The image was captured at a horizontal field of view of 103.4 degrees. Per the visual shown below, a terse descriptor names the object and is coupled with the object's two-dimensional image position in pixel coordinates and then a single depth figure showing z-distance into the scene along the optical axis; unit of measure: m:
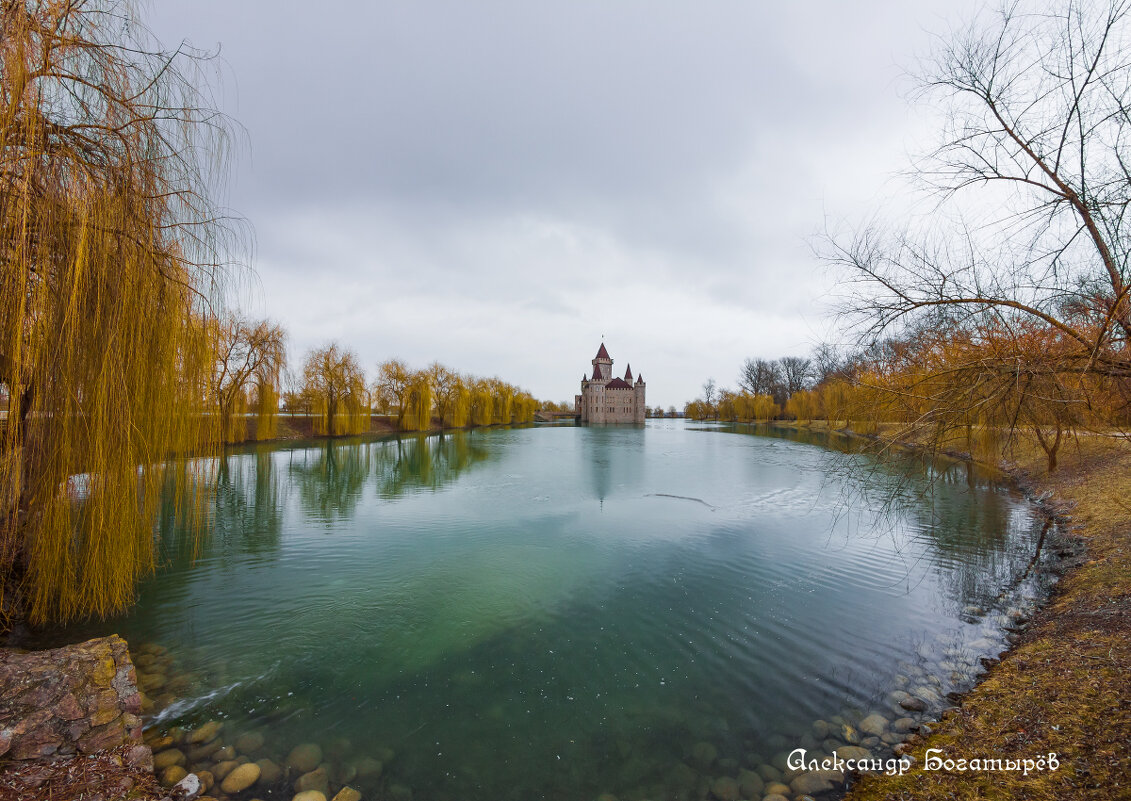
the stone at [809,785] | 3.06
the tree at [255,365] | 19.78
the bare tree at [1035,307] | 3.48
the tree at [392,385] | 40.00
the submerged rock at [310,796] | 2.95
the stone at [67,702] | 2.66
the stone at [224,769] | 3.09
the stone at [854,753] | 3.34
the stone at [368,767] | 3.22
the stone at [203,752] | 3.25
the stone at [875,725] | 3.62
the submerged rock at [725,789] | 3.05
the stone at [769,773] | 3.19
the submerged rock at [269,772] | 3.10
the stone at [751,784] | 3.05
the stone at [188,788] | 2.83
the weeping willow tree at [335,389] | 31.56
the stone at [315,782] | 3.06
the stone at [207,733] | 3.43
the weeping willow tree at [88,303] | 3.08
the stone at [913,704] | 3.91
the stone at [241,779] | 2.99
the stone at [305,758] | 3.25
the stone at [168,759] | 3.11
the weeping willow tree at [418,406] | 40.06
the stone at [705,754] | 3.35
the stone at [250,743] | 3.38
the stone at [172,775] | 2.94
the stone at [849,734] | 3.54
